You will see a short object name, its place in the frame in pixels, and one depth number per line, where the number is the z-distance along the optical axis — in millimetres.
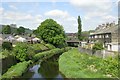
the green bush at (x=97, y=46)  17382
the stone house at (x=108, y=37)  18536
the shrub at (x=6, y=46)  17813
